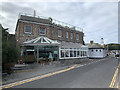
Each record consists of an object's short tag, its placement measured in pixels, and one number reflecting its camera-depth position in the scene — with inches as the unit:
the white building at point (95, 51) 1189.7
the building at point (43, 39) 553.3
